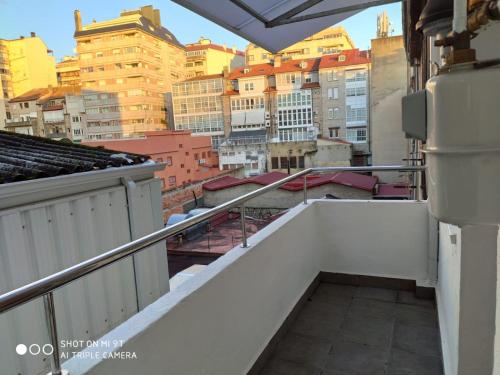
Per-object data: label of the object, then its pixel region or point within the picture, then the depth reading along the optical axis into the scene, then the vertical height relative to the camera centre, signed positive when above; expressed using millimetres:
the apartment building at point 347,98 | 29656 +2750
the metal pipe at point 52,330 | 938 -470
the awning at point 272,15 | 2488 +935
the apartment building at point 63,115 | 40812 +3553
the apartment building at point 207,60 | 52312 +11421
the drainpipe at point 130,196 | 2852 -421
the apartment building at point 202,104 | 35625 +3545
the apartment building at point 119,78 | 42594 +7774
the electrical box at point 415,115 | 997 +34
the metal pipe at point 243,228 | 1982 -507
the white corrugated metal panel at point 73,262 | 2018 -719
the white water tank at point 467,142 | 839 -44
